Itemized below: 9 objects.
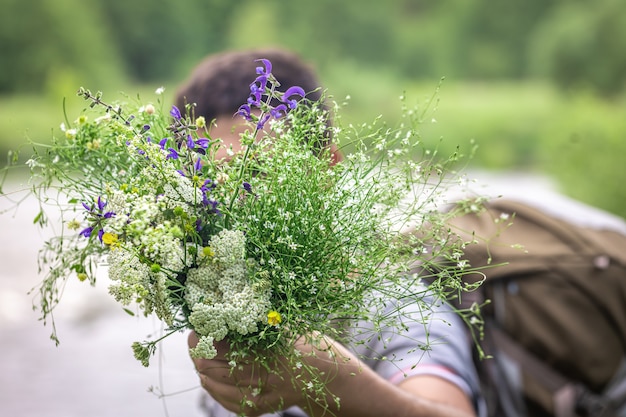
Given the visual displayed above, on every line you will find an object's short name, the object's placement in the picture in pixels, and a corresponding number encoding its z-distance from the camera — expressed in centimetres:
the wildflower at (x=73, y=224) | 156
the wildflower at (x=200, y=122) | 156
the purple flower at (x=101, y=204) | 155
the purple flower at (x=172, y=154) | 155
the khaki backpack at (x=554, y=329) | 214
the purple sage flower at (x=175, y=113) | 155
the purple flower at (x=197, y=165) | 155
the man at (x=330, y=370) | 161
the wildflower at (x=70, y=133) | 156
